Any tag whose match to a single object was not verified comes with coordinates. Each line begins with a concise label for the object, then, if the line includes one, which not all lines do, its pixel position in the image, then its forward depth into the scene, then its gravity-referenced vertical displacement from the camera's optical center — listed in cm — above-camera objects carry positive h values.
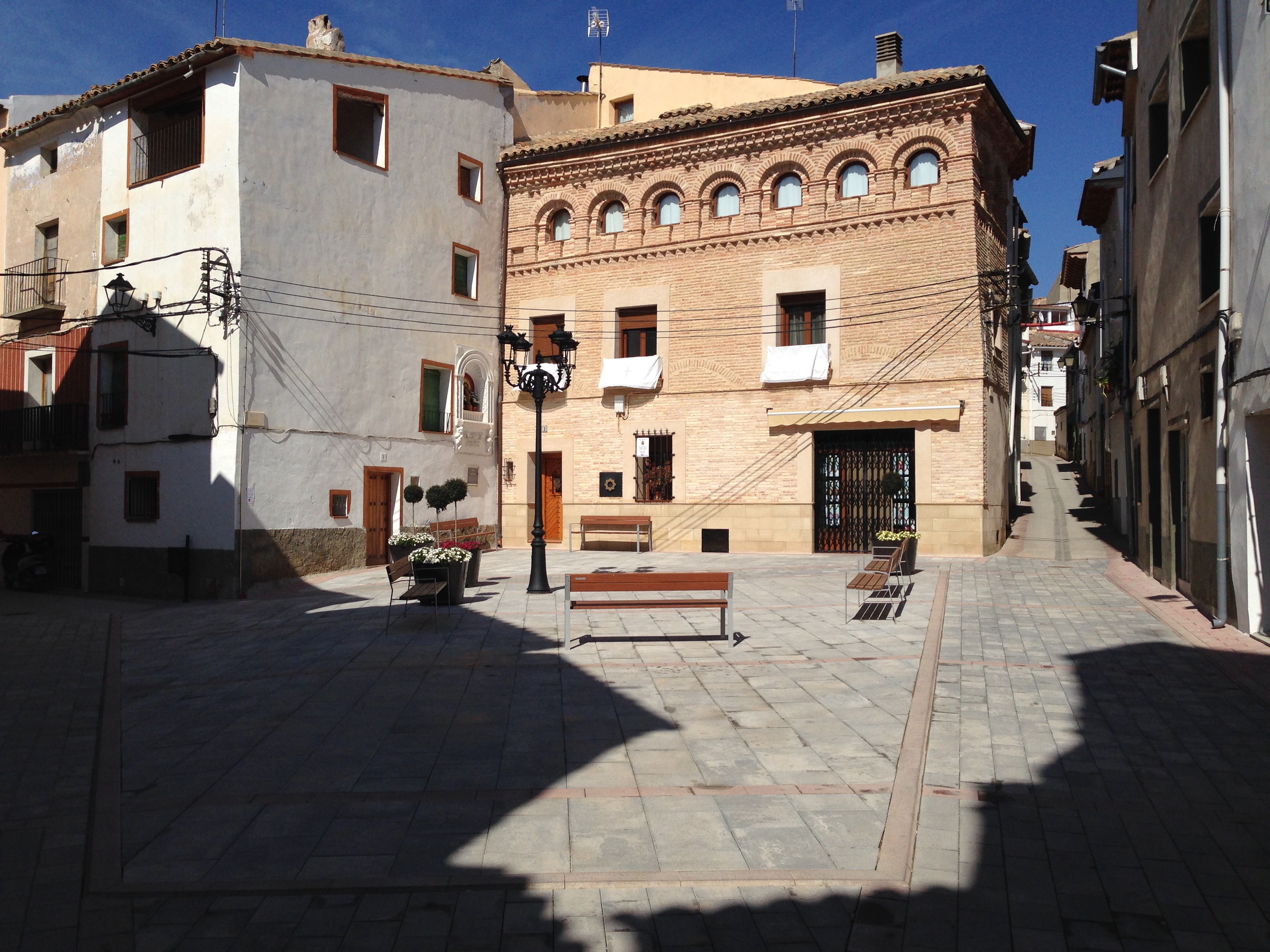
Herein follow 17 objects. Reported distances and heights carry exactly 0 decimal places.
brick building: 1883 +433
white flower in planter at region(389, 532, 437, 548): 1444 -54
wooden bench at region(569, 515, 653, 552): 2120 -44
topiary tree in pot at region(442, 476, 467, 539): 1850 +34
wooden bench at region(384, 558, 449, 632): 1076 -99
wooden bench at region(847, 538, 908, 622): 1120 -90
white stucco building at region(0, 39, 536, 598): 1716 +393
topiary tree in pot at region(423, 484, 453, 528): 1845 +18
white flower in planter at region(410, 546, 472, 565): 1155 -63
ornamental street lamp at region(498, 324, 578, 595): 1331 +181
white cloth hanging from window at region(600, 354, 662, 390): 2144 +309
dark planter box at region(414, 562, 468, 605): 1162 -90
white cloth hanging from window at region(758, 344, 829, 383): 1983 +305
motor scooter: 1984 -119
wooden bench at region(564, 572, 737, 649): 928 -81
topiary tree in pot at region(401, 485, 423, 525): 1925 +25
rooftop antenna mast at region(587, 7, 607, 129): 2978 +1556
